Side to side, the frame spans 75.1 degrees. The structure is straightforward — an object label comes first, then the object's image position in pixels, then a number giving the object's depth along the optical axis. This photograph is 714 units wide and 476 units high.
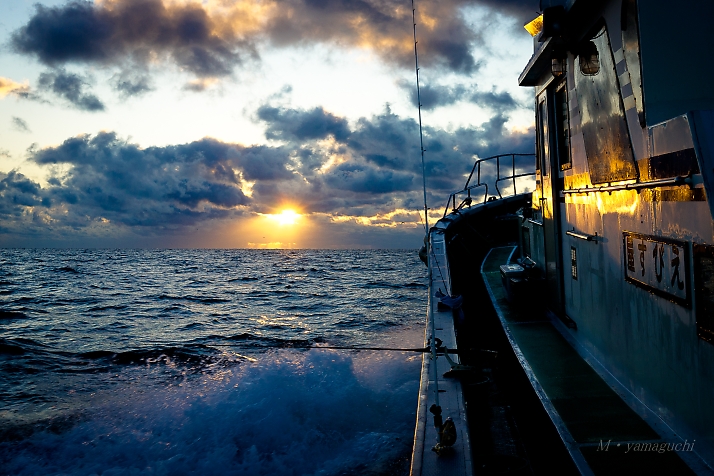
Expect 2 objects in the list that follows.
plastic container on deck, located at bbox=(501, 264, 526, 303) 8.13
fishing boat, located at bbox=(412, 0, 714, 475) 3.20
